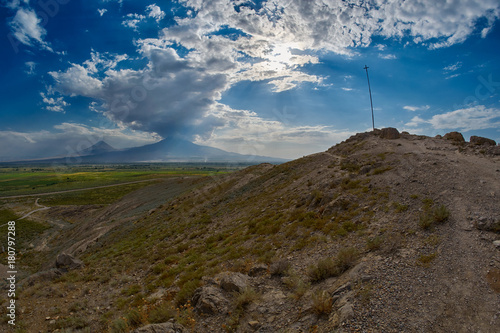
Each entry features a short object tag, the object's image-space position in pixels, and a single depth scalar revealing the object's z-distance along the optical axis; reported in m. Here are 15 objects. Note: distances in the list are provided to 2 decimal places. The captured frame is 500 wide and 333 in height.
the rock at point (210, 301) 8.12
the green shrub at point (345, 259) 8.73
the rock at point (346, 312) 6.20
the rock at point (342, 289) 7.25
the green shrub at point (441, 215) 10.00
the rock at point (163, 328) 6.99
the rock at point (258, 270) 10.28
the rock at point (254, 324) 7.19
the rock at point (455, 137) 27.78
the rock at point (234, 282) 8.90
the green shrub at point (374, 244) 9.41
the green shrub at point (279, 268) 9.84
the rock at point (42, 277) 14.38
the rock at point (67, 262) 17.53
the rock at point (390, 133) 34.91
